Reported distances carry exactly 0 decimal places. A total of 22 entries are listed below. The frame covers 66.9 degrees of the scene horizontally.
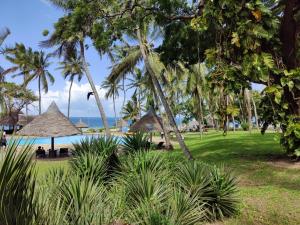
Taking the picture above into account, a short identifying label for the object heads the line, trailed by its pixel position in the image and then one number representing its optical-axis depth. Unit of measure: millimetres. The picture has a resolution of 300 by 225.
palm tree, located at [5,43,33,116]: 23204
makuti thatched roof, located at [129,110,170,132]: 14814
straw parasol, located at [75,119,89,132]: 30906
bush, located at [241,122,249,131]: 27159
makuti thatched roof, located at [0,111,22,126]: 22562
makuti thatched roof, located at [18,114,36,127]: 26322
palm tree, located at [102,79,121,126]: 29742
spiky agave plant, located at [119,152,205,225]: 3257
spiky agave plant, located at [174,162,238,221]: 4252
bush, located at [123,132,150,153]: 6075
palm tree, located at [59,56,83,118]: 25793
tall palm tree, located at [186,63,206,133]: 18810
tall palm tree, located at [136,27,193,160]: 8075
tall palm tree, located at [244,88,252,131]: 21655
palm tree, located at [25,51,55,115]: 24697
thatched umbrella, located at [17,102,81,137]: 13170
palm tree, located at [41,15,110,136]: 13747
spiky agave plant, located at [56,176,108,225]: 2499
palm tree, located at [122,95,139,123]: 33408
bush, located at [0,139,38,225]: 1665
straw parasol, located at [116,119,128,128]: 33990
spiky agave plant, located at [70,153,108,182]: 4844
